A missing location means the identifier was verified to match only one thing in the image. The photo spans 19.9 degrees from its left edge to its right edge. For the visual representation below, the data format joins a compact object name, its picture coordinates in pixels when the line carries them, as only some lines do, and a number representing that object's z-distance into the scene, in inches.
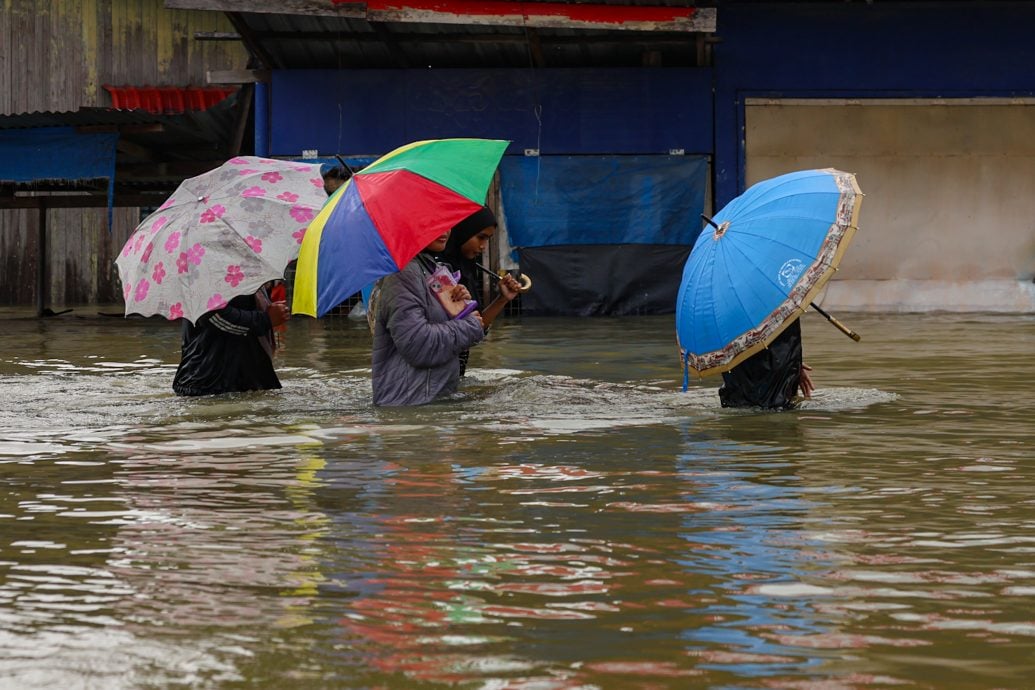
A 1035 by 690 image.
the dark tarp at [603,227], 1443.8
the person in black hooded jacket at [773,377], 612.2
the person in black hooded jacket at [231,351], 693.6
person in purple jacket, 629.9
